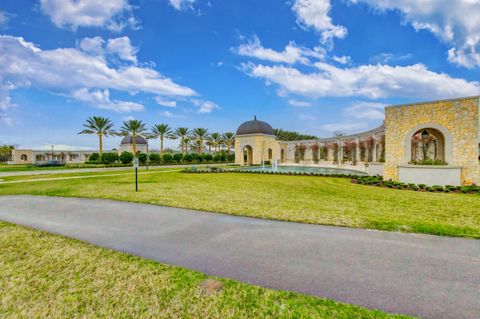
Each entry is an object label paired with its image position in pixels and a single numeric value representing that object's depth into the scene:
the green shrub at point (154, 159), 42.59
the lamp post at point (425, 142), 19.94
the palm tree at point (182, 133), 50.69
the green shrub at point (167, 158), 44.24
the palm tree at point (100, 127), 41.66
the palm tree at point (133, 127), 44.47
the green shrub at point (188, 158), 47.92
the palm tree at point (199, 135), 52.56
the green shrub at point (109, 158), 38.47
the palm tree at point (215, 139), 55.48
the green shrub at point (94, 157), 42.80
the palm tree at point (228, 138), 55.31
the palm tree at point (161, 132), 47.64
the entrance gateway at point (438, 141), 11.71
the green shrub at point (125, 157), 38.06
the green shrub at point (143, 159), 42.08
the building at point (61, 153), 54.75
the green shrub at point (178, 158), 46.19
